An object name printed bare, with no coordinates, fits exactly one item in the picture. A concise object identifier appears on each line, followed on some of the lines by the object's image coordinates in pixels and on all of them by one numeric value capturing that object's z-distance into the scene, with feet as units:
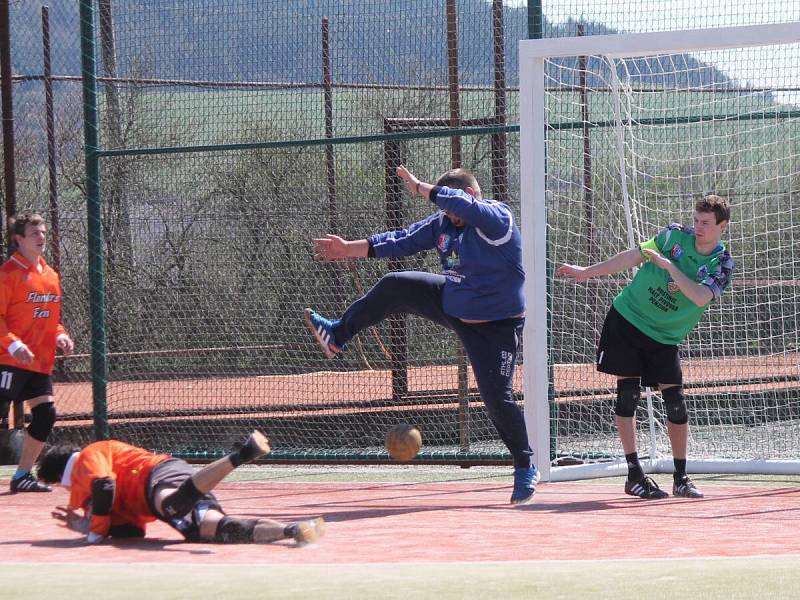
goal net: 55.01
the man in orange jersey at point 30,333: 57.47
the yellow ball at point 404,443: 50.01
